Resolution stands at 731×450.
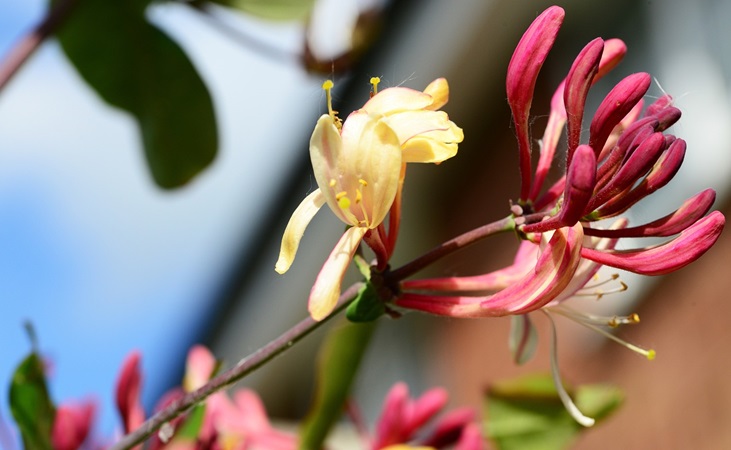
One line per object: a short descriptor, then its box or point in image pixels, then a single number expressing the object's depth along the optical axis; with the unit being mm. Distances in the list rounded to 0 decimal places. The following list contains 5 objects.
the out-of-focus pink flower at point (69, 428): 473
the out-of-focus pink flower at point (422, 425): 497
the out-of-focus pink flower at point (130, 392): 479
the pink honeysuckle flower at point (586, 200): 381
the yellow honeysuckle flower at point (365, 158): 387
